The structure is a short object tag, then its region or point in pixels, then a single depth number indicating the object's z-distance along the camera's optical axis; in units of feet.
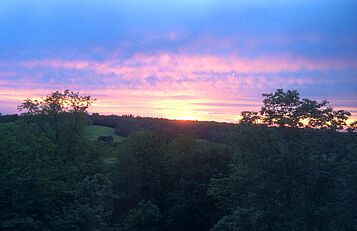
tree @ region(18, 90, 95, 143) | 129.49
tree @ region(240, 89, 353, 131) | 92.48
